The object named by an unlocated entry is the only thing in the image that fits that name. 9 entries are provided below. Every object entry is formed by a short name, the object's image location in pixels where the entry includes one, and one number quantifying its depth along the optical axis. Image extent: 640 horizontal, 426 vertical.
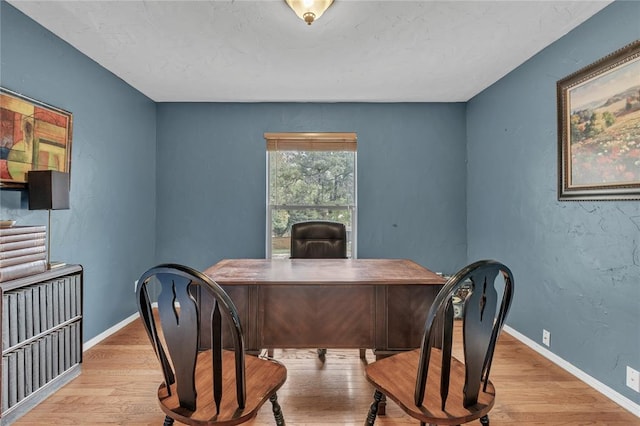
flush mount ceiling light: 1.85
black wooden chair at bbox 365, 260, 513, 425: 1.13
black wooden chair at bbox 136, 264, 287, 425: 1.09
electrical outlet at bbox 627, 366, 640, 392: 1.91
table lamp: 2.09
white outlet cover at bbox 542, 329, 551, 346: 2.61
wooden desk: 1.88
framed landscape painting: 1.94
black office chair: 2.99
